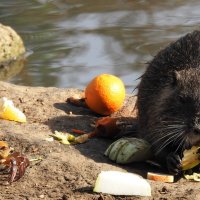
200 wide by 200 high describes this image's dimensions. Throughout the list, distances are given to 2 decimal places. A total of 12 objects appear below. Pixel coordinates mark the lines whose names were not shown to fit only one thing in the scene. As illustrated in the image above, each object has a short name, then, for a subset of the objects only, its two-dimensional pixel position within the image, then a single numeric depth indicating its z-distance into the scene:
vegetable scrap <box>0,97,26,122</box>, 11.95
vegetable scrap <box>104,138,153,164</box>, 10.27
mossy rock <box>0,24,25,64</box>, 20.62
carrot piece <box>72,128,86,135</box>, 11.90
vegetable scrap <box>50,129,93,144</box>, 11.06
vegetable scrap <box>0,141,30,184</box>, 9.13
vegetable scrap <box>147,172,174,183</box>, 9.59
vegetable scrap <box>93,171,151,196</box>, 8.71
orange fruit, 12.82
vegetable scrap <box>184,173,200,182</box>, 9.79
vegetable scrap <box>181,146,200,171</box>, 9.90
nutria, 9.78
